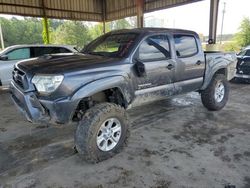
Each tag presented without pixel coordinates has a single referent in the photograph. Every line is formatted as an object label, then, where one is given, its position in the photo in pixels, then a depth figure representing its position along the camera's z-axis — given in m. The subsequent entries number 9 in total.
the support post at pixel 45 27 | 13.95
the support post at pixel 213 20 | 10.31
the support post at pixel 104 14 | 16.65
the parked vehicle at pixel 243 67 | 8.22
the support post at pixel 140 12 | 13.72
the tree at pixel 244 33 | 19.03
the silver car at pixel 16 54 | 7.25
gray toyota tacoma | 2.77
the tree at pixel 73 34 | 36.91
